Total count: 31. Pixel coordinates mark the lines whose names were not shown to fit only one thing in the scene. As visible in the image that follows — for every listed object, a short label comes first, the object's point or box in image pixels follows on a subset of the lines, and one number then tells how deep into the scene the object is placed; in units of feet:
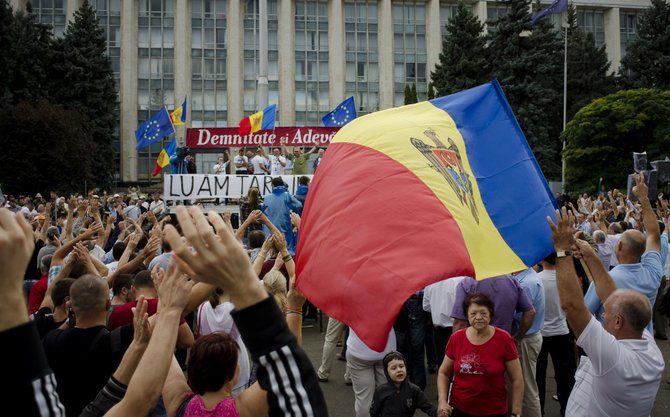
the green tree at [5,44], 128.06
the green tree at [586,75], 158.61
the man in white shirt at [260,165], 55.21
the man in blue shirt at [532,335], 19.99
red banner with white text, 62.03
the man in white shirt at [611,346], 10.27
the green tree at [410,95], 166.13
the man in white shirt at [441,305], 21.67
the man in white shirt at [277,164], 55.01
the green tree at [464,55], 136.77
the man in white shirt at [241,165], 54.75
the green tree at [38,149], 122.21
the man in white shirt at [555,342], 21.04
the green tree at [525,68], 129.90
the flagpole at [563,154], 121.89
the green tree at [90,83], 151.94
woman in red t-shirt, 15.21
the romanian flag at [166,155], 65.85
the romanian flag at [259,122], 63.10
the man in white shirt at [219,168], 58.18
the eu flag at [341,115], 65.67
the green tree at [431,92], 151.02
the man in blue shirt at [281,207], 36.17
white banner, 49.73
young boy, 16.37
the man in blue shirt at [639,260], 17.39
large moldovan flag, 11.71
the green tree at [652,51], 142.31
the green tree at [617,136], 114.01
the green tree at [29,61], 140.36
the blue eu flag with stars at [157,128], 67.72
